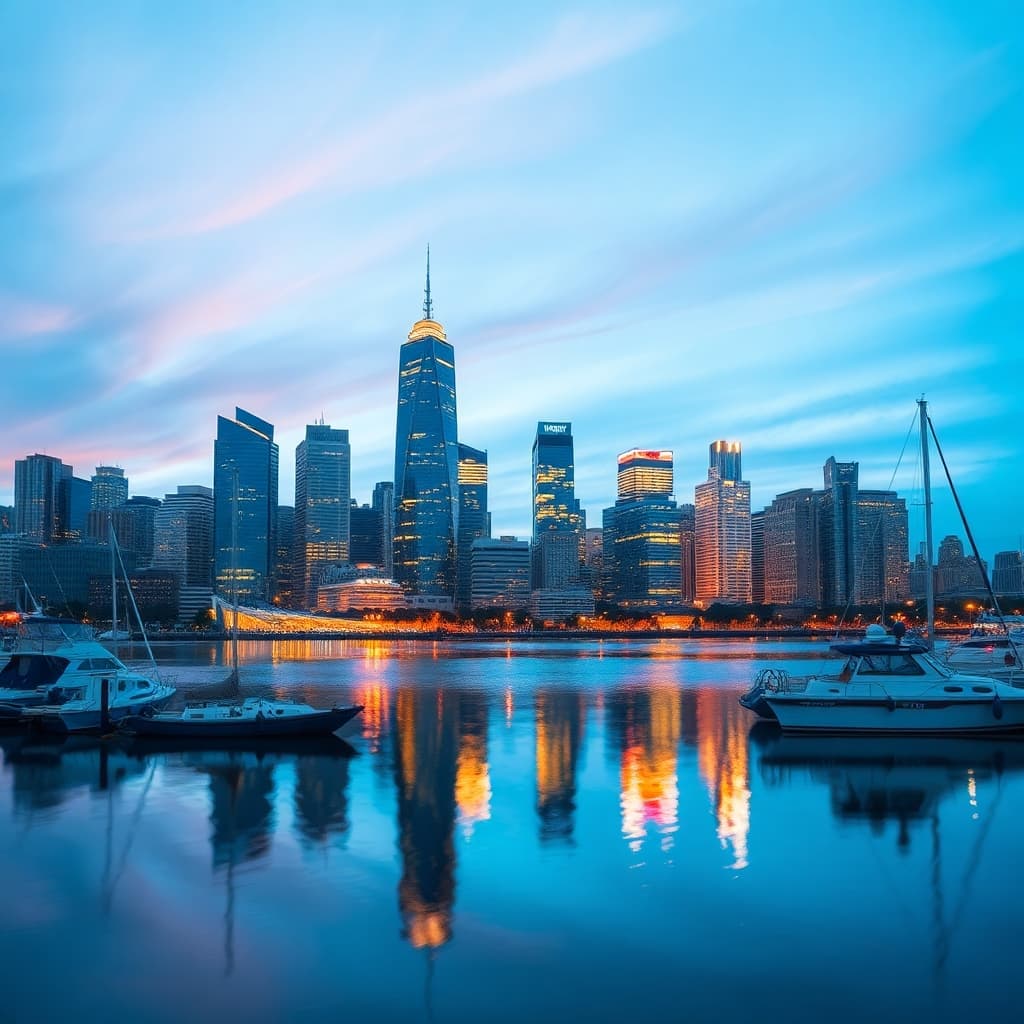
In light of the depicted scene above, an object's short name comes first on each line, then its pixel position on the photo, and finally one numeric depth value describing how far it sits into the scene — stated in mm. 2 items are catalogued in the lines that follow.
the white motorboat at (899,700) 33375
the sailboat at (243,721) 34438
